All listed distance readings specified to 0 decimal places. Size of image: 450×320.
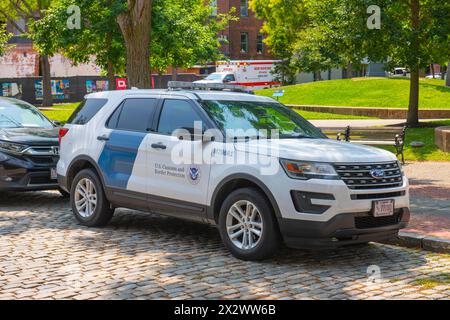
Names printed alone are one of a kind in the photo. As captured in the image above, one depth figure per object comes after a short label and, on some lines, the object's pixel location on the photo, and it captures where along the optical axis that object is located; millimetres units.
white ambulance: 52500
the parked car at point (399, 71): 65312
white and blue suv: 7312
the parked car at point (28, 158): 11586
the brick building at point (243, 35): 68750
